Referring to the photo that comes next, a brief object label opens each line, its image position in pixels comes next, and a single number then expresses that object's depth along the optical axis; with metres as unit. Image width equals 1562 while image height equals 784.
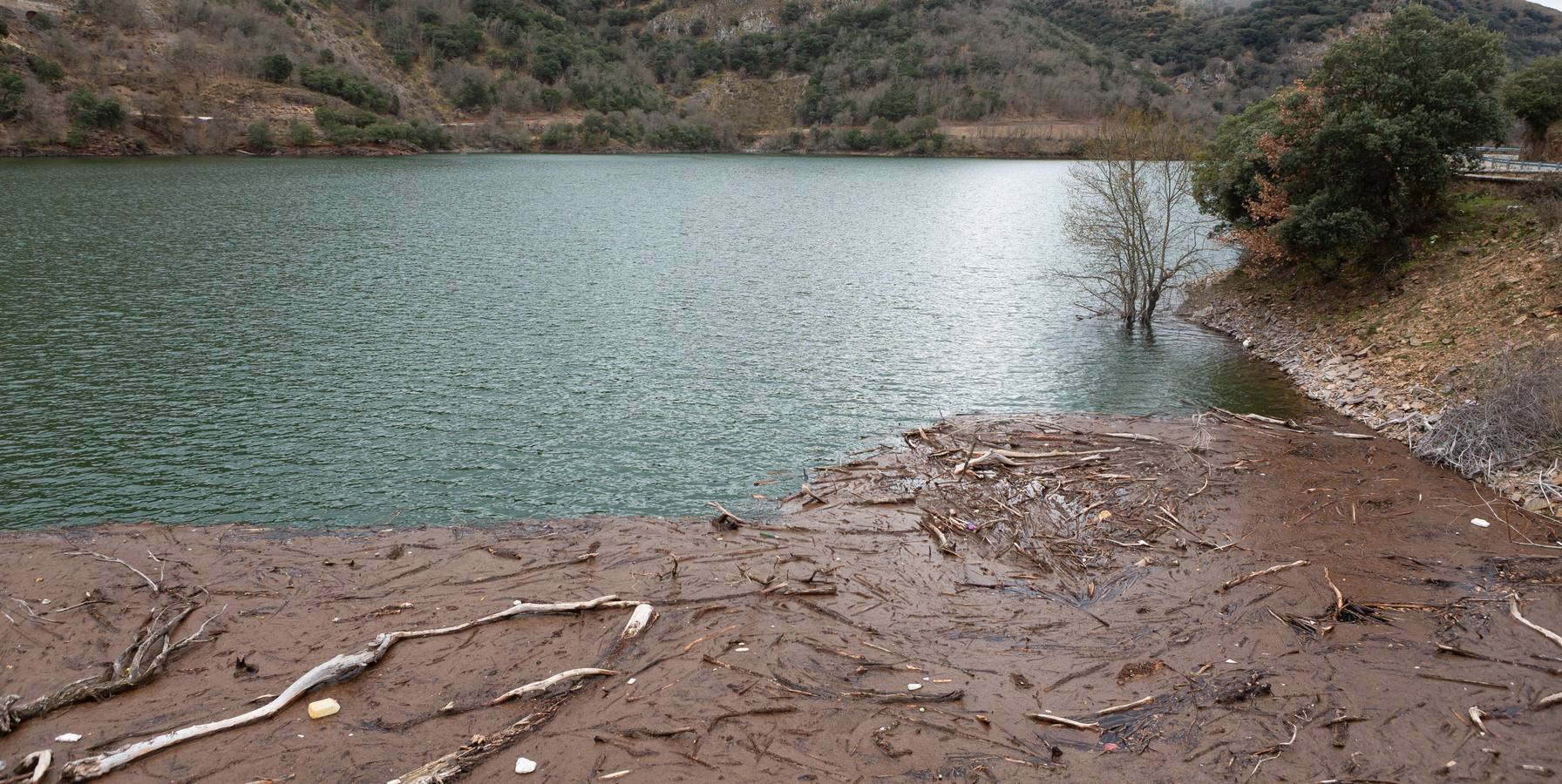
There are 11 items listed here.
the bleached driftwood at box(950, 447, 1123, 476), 19.38
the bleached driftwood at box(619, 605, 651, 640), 12.30
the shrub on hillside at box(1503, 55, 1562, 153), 35.00
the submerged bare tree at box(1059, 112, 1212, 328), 33.16
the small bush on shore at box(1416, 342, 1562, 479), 17.95
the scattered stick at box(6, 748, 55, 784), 9.20
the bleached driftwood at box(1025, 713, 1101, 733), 10.30
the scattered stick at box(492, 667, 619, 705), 10.72
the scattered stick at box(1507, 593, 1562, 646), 11.61
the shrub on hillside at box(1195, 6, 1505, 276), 27.95
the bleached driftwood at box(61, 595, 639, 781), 9.39
